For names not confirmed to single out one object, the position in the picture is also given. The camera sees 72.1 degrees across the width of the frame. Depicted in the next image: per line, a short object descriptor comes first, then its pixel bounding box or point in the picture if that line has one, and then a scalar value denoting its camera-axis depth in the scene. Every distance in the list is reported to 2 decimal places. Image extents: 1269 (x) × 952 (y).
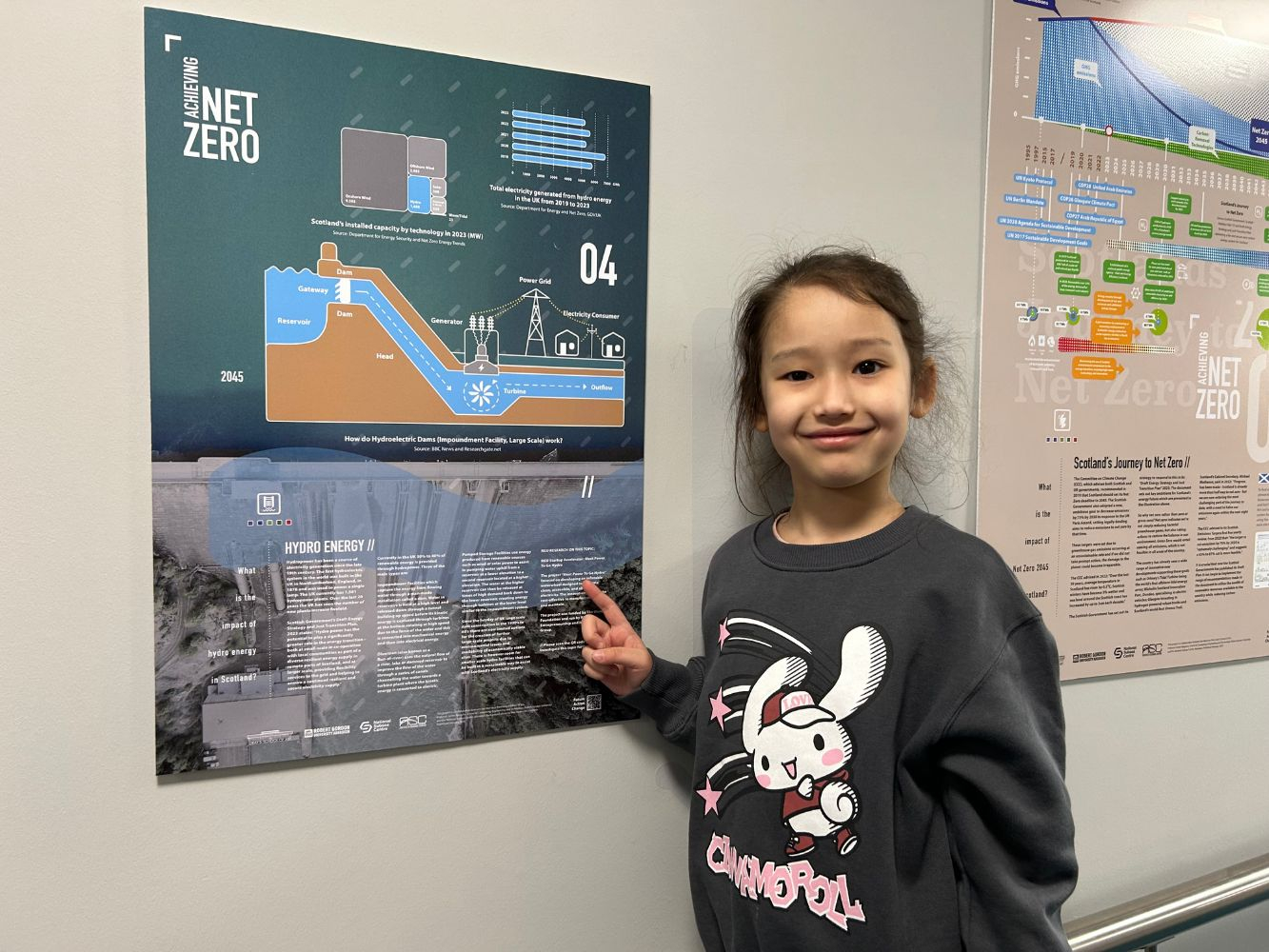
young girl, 0.69
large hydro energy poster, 0.70
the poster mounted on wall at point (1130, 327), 0.99
